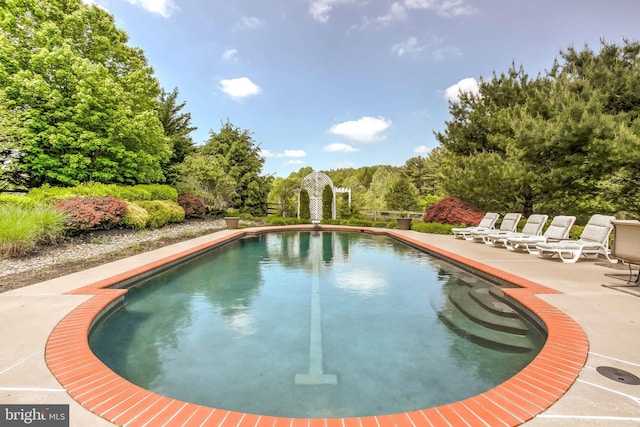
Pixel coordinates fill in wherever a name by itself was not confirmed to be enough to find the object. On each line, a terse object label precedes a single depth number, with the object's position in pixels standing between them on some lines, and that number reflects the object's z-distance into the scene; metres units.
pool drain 2.23
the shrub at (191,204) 17.62
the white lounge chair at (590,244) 6.83
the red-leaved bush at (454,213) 13.47
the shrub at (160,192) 15.54
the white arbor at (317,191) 20.38
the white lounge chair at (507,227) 10.03
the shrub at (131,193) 13.09
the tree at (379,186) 29.40
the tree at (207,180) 18.84
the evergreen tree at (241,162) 21.86
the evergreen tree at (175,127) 20.56
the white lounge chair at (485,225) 10.83
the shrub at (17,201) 8.68
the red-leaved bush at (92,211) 9.13
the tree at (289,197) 22.83
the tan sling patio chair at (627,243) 4.45
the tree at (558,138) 8.61
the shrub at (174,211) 14.65
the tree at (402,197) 26.67
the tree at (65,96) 11.69
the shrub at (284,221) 18.86
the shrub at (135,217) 11.23
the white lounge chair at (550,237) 8.02
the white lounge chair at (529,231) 8.81
